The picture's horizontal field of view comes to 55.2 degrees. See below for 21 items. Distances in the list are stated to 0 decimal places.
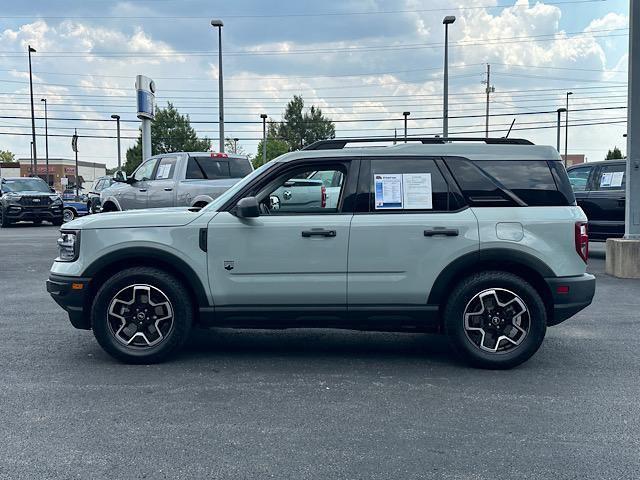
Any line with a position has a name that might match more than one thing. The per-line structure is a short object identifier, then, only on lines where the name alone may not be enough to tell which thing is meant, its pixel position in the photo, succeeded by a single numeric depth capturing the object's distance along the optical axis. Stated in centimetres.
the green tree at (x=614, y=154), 6738
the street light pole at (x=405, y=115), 4804
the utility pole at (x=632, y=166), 1012
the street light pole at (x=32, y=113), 3783
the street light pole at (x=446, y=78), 2502
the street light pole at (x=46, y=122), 5101
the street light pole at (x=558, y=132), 4657
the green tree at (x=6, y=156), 12456
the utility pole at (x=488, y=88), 5369
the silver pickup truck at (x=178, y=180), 1334
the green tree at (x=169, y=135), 6581
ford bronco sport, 512
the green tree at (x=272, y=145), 7238
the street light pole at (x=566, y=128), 5779
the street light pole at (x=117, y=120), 5081
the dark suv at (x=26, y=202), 2145
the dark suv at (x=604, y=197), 1188
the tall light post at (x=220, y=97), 2564
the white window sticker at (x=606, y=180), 1210
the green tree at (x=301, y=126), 8119
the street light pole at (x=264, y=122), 4829
